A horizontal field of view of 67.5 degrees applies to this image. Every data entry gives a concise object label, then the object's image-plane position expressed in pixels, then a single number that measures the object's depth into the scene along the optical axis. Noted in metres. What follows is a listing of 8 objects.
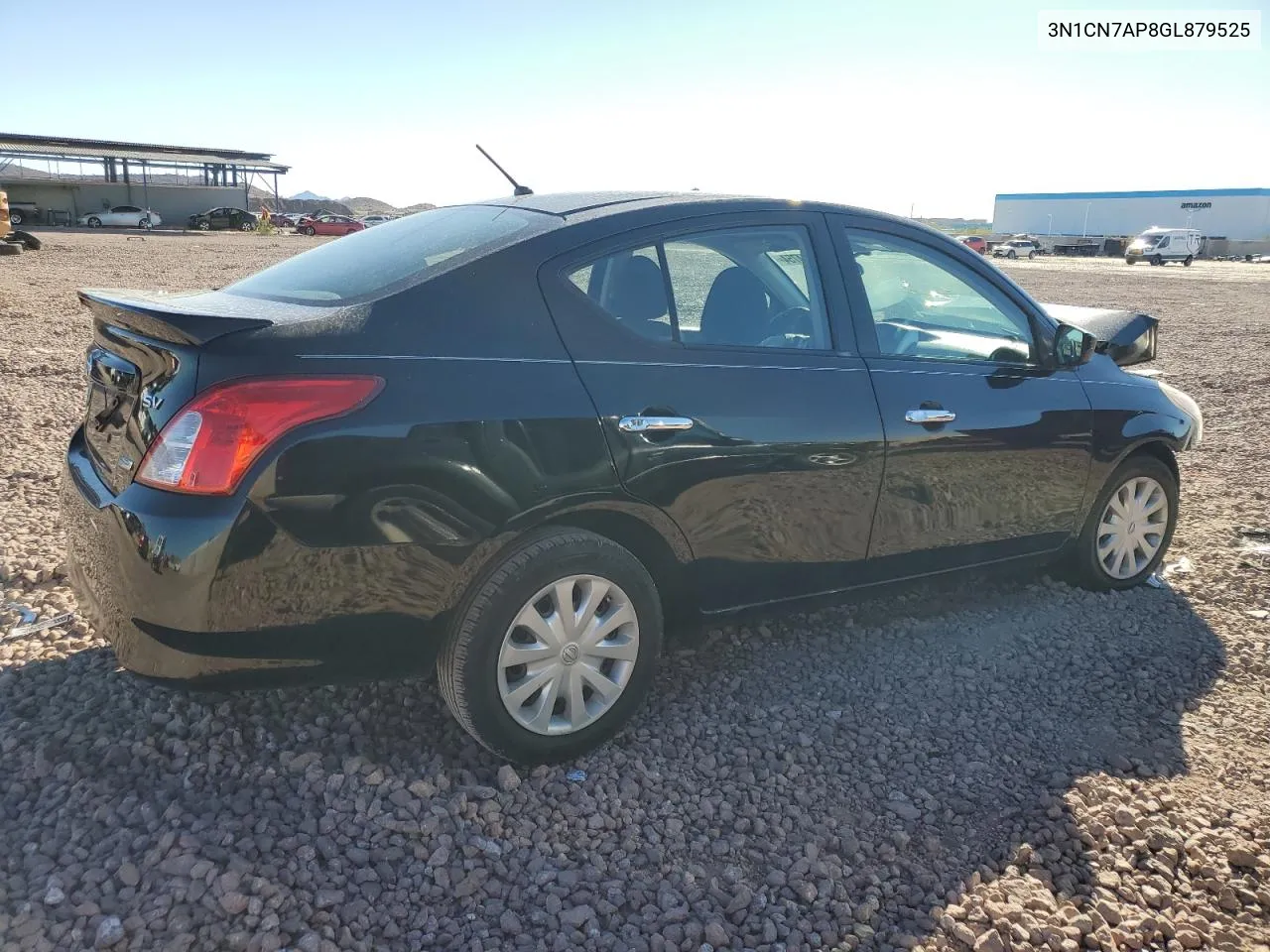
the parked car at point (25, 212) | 47.26
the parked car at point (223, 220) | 54.88
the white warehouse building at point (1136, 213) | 73.50
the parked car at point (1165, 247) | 46.75
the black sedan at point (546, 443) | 2.46
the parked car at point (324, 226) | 54.97
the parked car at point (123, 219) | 50.69
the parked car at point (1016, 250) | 55.72
